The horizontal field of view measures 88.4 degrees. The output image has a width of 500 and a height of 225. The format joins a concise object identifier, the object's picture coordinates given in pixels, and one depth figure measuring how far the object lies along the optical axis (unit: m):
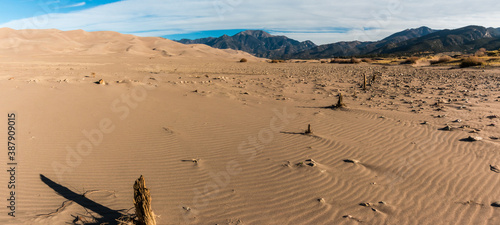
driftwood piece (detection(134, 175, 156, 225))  2.78
